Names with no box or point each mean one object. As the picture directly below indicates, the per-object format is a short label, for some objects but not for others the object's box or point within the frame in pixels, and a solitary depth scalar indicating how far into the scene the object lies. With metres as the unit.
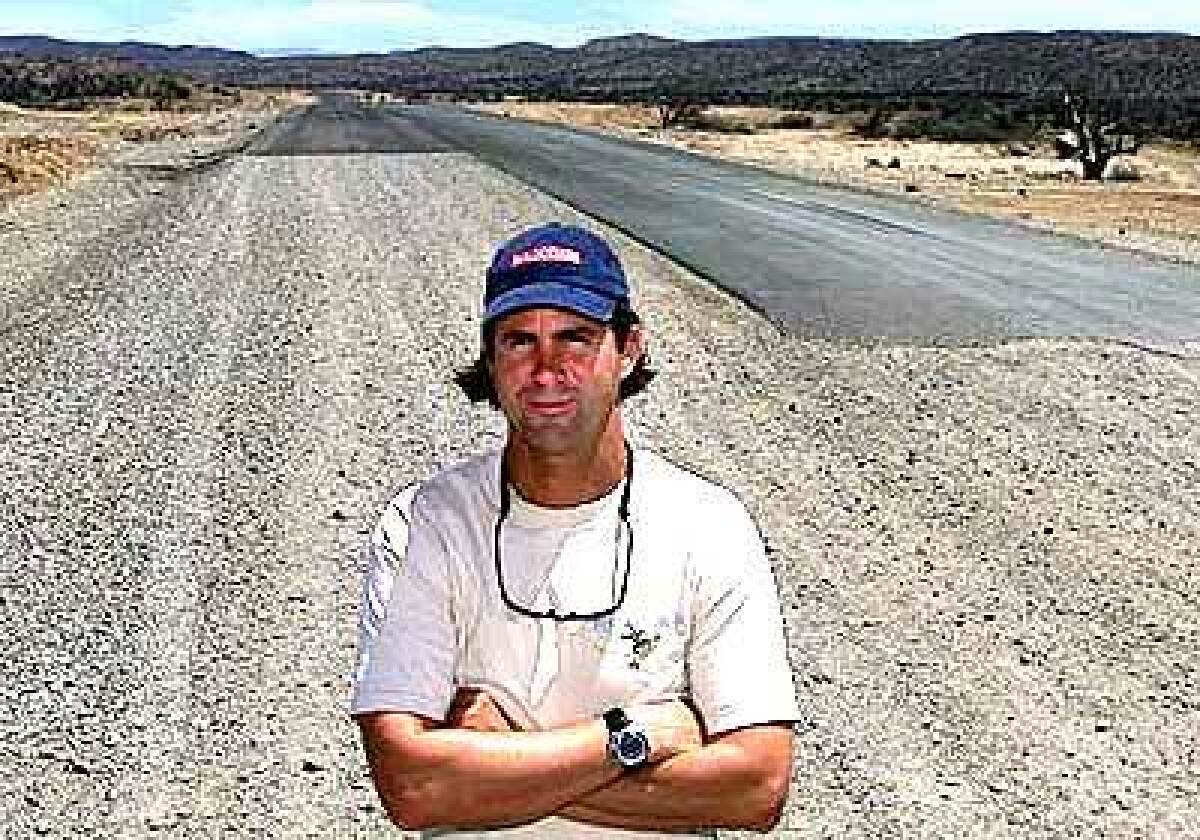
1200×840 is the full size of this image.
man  2.86
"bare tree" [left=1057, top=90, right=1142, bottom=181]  38.16
